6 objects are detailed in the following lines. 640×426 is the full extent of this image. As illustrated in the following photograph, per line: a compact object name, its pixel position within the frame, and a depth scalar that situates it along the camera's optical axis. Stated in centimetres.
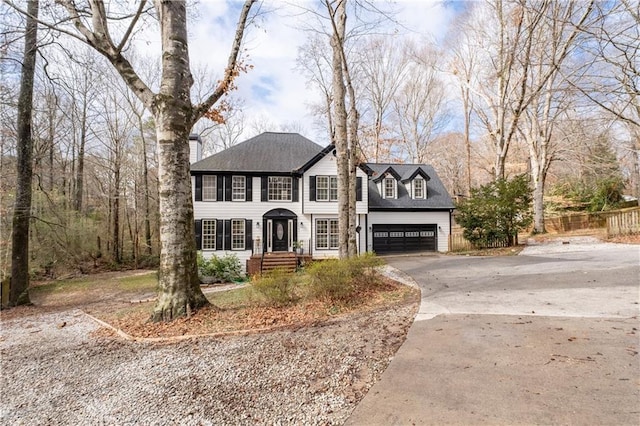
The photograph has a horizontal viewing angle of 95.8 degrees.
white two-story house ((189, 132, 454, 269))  1507
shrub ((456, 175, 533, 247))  1414
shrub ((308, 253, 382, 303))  543
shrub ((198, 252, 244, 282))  1242
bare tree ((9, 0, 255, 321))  486
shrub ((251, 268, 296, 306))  532
